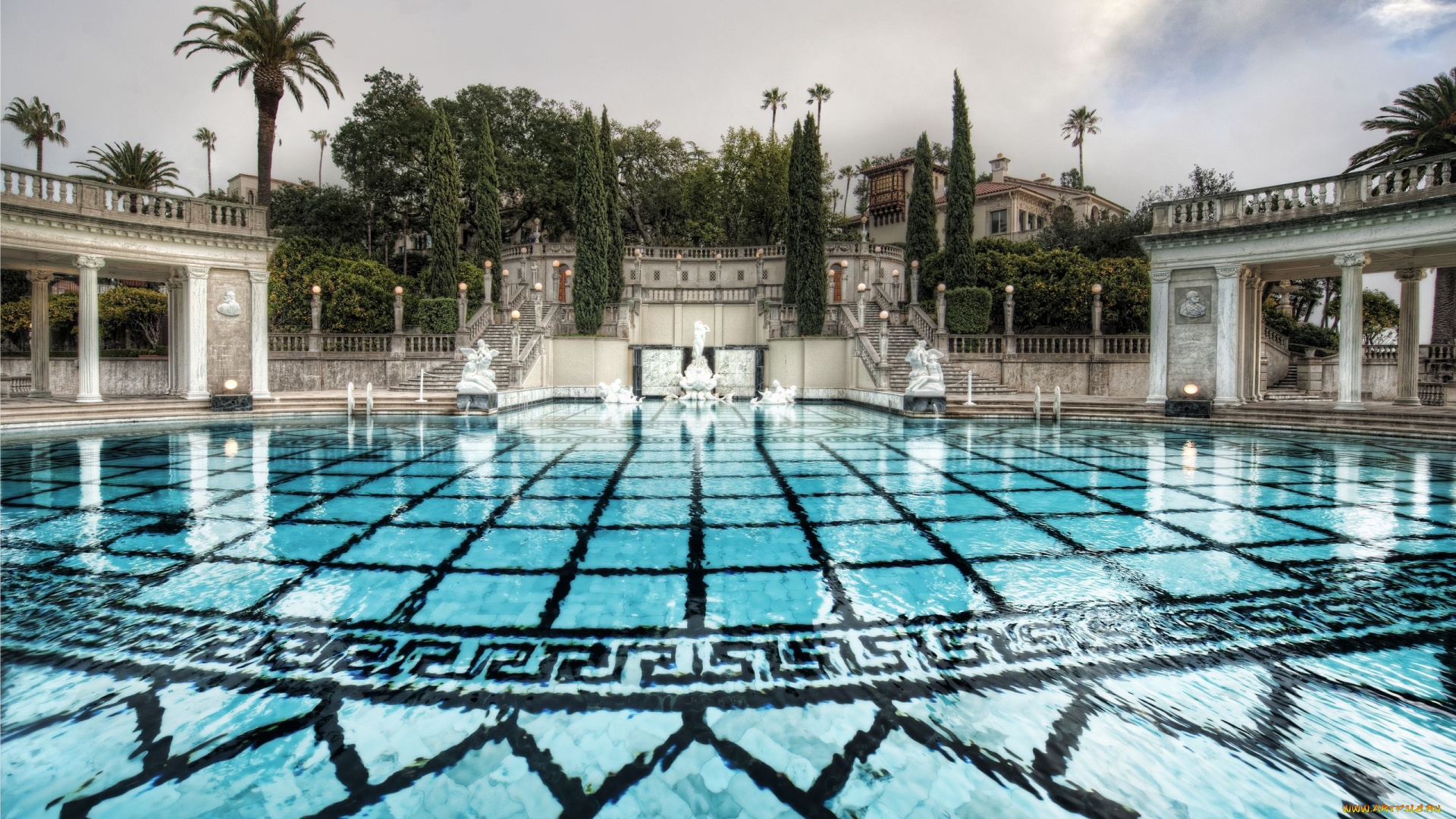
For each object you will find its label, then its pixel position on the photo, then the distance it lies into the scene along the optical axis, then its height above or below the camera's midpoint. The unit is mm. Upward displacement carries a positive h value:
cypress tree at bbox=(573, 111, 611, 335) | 26078 +6394
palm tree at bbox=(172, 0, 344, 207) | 24453 +12738
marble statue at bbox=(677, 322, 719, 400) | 23219 +789
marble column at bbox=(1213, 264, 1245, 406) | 16406 +1477
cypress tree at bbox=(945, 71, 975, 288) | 27547 +8012
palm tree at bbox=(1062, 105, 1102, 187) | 51812 +21359
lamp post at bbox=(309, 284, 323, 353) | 22984 +2568
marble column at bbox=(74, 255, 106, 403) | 15789 +1440
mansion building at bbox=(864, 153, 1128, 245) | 44938 +13449
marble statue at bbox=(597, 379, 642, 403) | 22422 +149
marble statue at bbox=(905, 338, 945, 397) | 17406 +645
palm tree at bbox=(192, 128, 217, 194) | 56031 +21564
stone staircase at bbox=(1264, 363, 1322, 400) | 20766 +346
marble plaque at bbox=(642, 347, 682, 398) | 26219 +1114
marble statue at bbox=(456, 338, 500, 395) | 17047 +657
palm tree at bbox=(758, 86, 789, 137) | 53125 +23533
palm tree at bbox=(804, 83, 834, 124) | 54312 +24529
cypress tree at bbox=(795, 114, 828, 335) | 26188 +6374
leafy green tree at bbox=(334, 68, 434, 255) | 37500 +14229
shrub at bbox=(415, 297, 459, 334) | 26812 +3261
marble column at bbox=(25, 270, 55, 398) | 19641 +1626
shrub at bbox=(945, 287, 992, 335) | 26828 +3547
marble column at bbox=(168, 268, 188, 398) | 17859 +1957
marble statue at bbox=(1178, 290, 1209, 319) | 16766 +2314
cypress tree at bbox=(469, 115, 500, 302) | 31562 +9118
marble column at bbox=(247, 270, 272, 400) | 17766 +1863
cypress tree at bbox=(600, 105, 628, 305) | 29531 +8367
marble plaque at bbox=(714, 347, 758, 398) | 26297 +1243
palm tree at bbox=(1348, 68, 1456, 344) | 19344 +7787
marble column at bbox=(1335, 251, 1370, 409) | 14984 +1662
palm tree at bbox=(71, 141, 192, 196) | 33688 +11628
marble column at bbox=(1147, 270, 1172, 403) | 17234 +1522
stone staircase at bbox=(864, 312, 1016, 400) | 21969 +1099
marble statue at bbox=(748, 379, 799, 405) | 22061 +112
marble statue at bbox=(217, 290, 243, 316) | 17312 +2353
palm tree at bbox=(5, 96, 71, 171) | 33000 +13584
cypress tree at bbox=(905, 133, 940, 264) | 31422 +8681
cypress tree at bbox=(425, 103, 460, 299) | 27938 +7873
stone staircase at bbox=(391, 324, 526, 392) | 21969 +788
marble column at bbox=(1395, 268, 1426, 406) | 17703 +1551
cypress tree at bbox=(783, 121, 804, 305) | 27266 +6639
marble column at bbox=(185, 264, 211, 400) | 16922 +1620
